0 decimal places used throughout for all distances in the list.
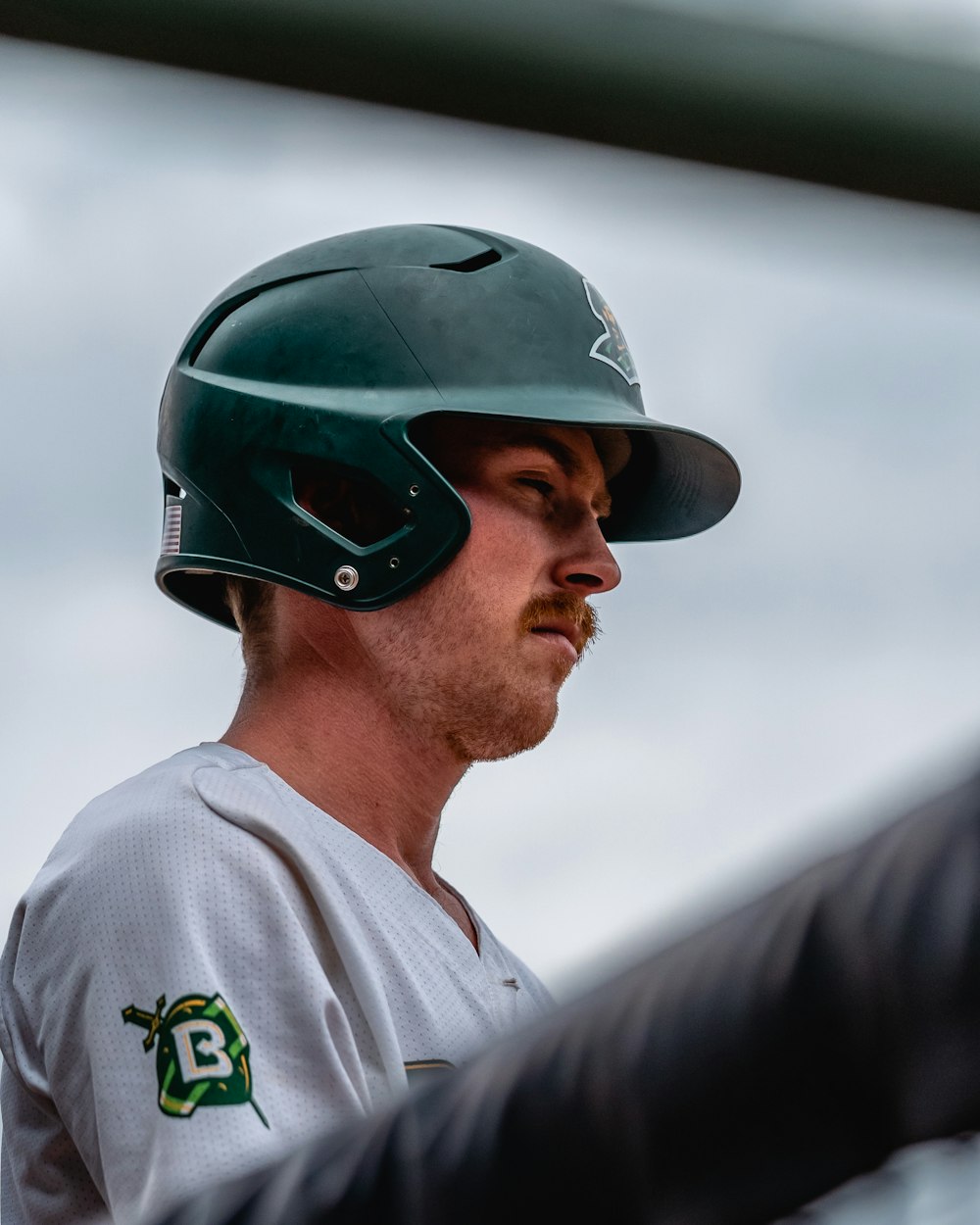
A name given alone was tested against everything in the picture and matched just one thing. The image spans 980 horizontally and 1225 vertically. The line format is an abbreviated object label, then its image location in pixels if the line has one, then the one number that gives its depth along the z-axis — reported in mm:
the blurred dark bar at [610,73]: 1406
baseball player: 3742
